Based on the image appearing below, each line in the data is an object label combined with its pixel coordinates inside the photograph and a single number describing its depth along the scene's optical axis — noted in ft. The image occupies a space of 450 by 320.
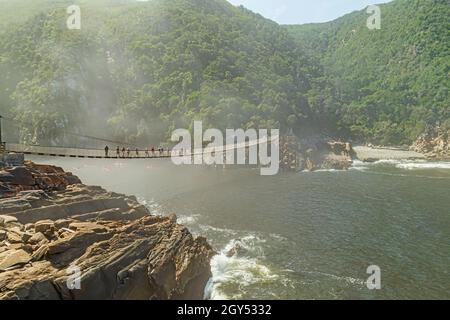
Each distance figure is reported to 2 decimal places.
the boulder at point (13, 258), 61.26
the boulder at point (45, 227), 75.41
